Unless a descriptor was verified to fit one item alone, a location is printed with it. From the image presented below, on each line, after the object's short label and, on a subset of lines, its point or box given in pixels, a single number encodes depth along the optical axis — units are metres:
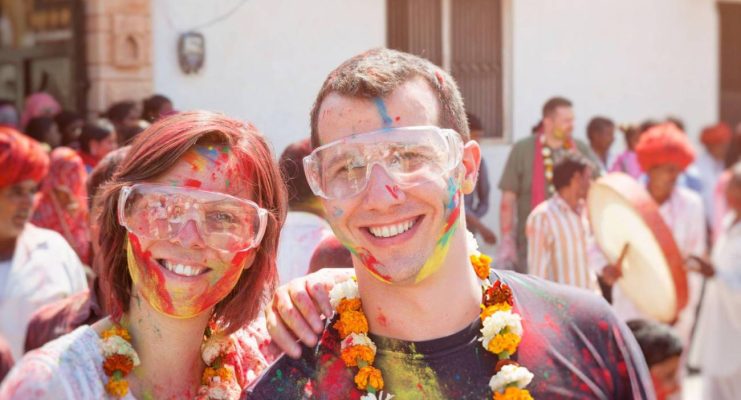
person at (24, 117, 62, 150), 8.27
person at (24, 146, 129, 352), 3.87
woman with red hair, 3.01
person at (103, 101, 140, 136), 8.10
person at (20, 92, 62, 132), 8.96
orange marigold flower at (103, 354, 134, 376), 2.90
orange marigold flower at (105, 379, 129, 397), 2.89
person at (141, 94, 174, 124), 8.00
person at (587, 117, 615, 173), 10.57
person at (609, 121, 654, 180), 10.36
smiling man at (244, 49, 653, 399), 2.70
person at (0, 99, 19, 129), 9.02
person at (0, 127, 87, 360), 4.81
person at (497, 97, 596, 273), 8.42
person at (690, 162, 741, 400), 7.20
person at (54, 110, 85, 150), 8.21
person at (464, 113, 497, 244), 9.12
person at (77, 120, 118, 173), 7.38
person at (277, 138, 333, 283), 4.88
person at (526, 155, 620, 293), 6.52
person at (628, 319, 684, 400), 5.20
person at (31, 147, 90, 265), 6.28
